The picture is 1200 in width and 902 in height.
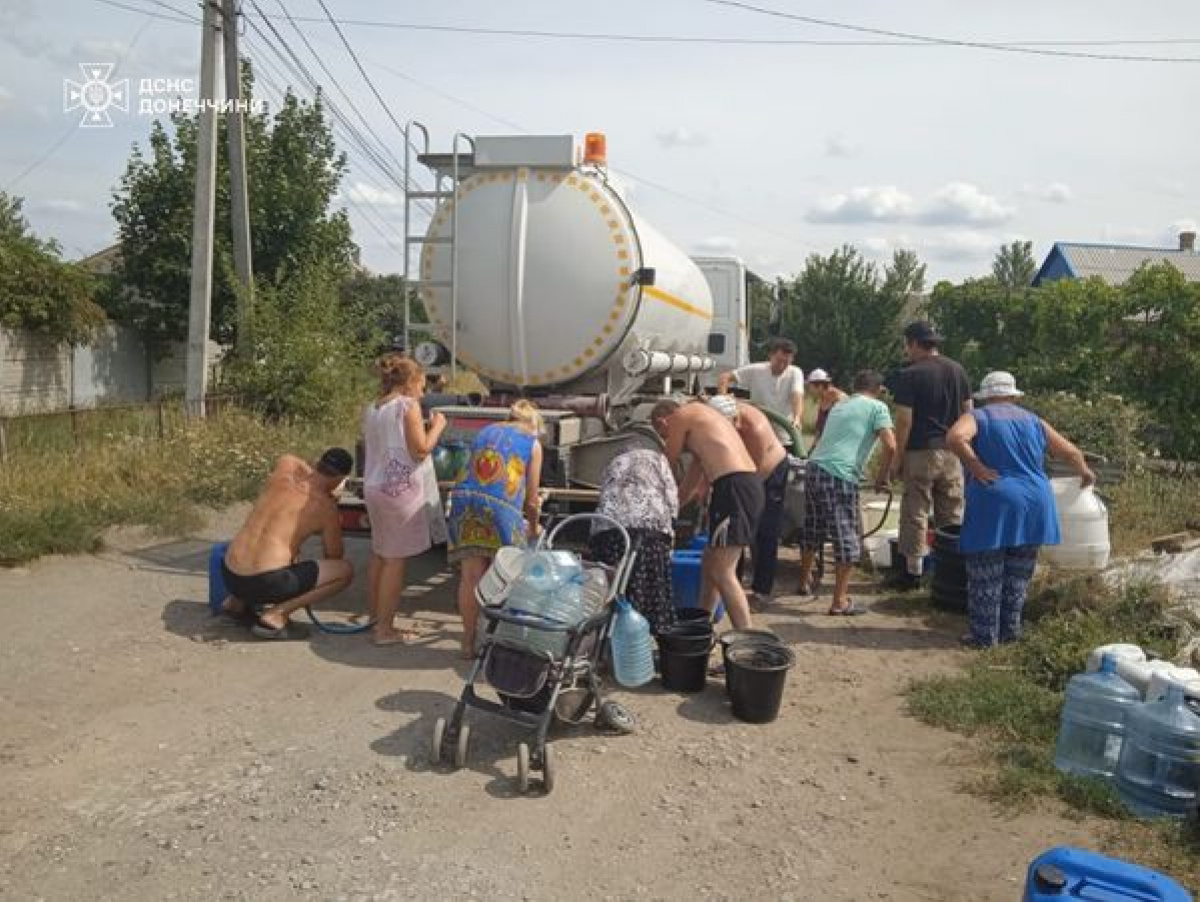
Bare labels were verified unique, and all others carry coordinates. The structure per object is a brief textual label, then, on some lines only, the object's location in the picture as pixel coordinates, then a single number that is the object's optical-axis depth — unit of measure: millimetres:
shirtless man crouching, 5734
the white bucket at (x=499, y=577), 4258
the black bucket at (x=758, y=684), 4664
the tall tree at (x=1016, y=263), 57700
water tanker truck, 6793
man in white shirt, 9047
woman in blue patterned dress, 5180
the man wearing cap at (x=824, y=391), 8414
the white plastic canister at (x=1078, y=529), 6867
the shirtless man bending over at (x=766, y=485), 6477
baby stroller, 4078
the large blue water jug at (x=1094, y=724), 4035
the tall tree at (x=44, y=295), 13961
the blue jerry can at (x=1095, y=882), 2461
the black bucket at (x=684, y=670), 5082
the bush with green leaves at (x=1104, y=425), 10391
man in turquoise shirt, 6660
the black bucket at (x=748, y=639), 4922
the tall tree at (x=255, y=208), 14523
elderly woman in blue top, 5727
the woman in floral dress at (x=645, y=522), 5094
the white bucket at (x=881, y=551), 7906
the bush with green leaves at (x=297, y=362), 12219
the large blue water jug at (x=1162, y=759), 3717
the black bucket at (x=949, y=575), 6602
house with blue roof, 39719
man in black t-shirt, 6996
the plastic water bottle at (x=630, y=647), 4730
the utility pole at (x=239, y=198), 12055
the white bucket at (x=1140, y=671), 4102
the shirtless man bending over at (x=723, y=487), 5391
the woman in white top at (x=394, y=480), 5664
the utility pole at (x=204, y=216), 10492
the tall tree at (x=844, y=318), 28188
